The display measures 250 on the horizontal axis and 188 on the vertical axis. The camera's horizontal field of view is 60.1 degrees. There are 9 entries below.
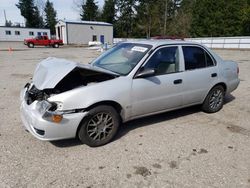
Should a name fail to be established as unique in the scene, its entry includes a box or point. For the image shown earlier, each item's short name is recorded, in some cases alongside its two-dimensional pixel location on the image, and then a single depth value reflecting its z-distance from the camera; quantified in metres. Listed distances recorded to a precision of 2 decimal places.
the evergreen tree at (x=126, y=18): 57.78
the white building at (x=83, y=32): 40.75
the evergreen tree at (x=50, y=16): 70.63
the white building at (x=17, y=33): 49.94
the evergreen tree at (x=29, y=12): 63.47
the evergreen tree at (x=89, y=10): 58.69
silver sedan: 2.99
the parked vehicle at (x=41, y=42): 32.09
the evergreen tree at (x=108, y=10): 57.78
